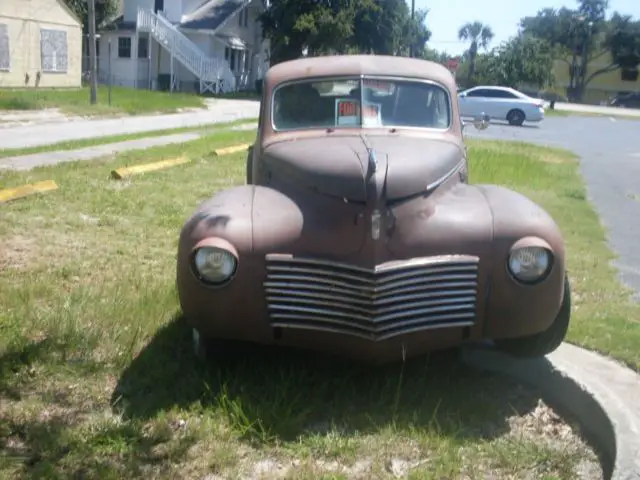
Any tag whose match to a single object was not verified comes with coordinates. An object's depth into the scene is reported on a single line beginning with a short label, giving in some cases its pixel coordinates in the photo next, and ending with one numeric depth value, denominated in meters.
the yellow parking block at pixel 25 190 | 8.67
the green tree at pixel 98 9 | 41.44
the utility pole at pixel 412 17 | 42.98
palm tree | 82.13
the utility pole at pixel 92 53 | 23.08
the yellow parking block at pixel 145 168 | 10.73
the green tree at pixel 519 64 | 51.62
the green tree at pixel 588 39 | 74.88
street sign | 29.18
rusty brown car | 3.85
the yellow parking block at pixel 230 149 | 14.43
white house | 40.00
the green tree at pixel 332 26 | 38.72
